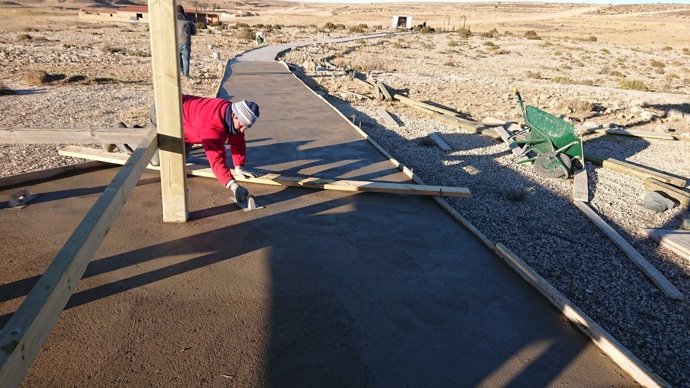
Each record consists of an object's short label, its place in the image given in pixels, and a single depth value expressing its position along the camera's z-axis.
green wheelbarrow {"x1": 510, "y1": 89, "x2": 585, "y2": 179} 7.89
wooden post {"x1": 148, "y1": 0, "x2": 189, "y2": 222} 3.29
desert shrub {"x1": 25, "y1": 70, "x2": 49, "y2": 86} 12.57
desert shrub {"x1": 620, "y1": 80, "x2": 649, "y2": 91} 18.12
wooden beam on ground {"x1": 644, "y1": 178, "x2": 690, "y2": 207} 7.03
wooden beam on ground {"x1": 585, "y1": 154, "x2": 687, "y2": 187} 7.77
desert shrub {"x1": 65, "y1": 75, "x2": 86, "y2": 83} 13.37
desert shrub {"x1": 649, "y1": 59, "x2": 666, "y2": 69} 25.42
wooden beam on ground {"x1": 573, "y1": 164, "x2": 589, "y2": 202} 7.00
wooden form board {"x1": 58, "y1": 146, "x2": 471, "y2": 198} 5.05
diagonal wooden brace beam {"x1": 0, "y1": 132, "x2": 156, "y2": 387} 1.51
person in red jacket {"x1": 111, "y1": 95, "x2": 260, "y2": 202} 4.20
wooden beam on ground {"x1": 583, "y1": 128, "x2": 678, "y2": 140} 10.99
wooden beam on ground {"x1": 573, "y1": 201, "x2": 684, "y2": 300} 4.57
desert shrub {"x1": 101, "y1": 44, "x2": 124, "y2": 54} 20.66
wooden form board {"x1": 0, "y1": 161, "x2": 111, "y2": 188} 4.56
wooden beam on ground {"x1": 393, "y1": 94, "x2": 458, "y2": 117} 12.02
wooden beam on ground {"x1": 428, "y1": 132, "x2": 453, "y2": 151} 9.12
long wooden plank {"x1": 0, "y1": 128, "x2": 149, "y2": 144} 3.71
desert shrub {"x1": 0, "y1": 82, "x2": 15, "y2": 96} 11.02
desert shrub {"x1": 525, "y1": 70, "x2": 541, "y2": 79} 20.05
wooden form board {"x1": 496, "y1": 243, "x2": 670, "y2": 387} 2.64
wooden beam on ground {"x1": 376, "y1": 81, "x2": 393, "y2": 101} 13.50
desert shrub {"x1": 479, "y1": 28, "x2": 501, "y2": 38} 46.19
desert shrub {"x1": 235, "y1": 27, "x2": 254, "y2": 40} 33.69
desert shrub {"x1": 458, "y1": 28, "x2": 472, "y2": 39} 43.69
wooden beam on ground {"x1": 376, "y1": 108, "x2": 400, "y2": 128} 10.88
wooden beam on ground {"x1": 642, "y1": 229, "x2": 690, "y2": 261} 5.36
